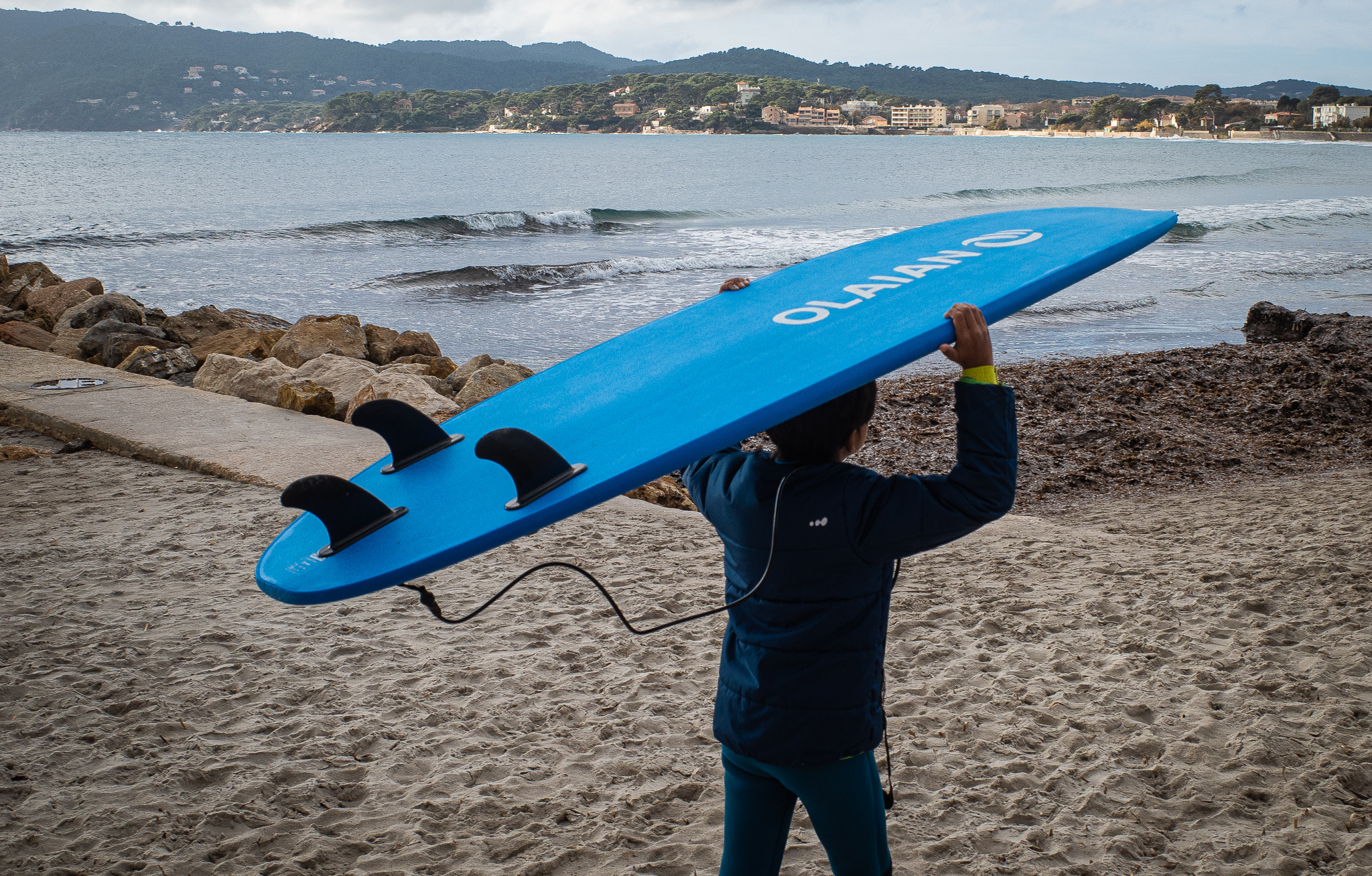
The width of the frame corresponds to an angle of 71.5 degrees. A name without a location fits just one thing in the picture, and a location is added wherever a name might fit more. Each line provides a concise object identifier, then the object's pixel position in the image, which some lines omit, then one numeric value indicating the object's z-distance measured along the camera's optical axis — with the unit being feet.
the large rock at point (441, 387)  25.96
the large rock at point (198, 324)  33.32
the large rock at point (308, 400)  21.40
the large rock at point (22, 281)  38.83
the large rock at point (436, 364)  29.81
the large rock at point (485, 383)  23.24
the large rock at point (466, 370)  26.76
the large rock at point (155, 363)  27.20
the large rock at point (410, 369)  26.86
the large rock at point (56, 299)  35.86
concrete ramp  17.61
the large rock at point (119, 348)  28.48
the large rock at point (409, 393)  20.99
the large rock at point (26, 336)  30.07
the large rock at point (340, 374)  22.45
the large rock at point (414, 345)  32.45
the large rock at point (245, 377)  22.66
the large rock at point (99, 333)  29.17
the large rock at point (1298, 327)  30.17
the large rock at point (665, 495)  17.71
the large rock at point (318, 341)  29.94
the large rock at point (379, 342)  32.22
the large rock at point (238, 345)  30.58
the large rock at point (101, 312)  31.55
